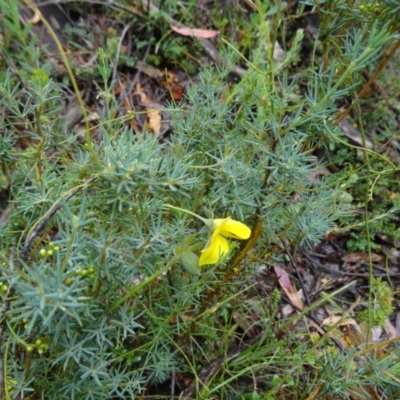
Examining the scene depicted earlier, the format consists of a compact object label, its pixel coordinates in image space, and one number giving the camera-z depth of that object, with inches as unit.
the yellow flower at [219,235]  8.4
